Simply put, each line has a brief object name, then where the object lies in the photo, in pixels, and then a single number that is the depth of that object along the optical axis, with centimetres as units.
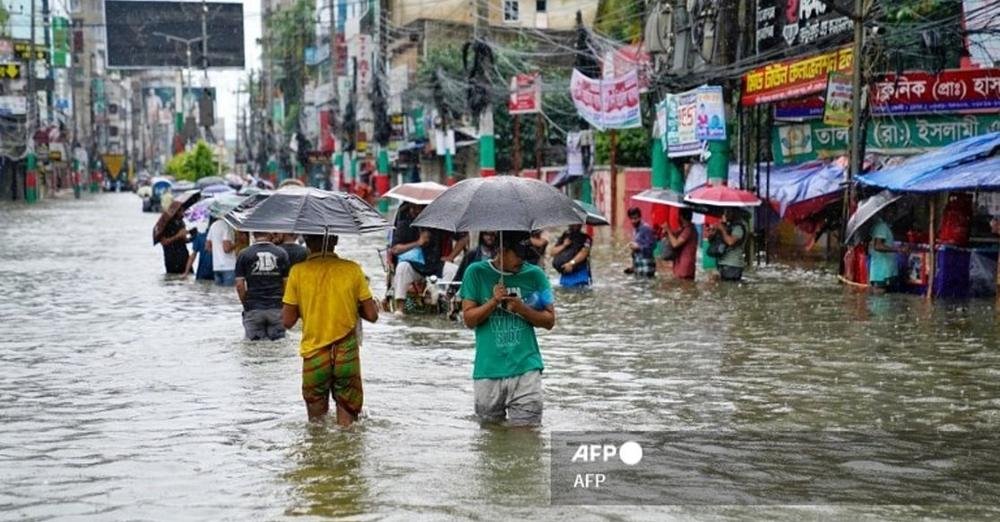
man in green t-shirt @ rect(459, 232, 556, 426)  832
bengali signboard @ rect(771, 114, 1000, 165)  2402
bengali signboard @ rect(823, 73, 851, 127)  2011
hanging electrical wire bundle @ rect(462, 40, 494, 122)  3779
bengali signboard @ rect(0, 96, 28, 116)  7256
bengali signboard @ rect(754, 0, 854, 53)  2250
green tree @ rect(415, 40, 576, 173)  4731
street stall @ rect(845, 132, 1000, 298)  1756
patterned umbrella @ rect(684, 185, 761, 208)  2134
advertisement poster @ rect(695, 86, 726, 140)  2428
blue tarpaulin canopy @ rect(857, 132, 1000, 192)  1694
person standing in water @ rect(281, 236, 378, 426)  862
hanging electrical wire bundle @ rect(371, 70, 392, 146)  5675
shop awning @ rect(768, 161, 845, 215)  2588
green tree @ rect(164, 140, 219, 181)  8231
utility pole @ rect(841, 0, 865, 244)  1991
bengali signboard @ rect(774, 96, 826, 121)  2745
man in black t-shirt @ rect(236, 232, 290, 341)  1306
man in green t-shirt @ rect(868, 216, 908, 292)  1952
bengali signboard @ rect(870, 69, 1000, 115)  2292
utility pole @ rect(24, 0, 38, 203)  7312
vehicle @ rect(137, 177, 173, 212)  5234
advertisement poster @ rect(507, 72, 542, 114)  3766
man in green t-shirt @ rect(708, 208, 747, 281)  2152
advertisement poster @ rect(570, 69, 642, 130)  2853
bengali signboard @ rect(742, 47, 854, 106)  2095
